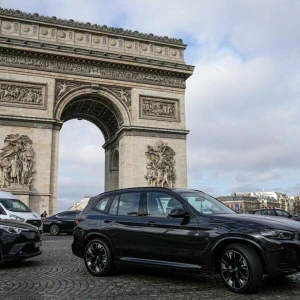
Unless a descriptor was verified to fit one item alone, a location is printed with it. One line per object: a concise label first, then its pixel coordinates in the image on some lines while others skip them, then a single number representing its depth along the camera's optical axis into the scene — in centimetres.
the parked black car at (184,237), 522
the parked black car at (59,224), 2016
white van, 1395
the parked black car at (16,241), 779
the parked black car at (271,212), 1921
